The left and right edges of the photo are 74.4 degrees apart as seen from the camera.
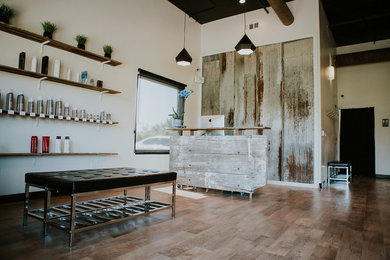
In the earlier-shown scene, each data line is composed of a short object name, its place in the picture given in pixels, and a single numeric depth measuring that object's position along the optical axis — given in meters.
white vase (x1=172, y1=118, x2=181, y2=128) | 4.84
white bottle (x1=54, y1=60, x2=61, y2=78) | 3.75
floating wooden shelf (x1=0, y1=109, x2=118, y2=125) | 3.19
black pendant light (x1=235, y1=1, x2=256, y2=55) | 4.86
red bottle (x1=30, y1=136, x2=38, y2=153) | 3.44
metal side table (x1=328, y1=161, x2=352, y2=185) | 6.00
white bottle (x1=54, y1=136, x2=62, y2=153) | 3.71
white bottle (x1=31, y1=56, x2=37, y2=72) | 3.47
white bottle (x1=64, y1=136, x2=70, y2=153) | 3.84
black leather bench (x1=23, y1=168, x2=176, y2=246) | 1.99
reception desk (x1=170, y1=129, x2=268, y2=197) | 4.06
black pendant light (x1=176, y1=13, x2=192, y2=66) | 5.27
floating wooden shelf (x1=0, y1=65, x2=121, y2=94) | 3.28
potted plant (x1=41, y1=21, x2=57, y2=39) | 3.62
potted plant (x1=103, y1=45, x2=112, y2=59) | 4.47
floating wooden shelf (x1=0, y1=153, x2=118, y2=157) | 3.16
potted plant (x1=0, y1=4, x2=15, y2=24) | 3.19
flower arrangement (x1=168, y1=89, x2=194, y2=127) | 4.85
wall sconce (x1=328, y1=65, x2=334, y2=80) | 6.46
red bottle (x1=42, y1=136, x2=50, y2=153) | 3.56
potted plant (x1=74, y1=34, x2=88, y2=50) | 4.05
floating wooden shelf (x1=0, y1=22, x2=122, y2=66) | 3.29
